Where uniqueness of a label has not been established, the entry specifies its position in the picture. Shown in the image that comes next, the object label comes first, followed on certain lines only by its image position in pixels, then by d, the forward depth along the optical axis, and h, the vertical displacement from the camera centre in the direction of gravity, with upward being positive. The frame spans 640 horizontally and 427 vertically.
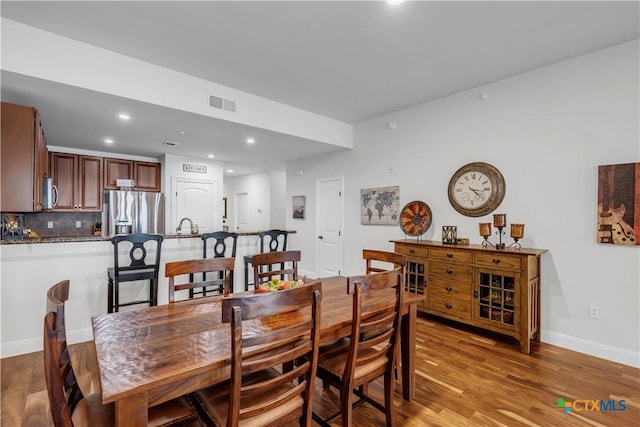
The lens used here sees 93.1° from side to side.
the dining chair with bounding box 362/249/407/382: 2.25 -0.35
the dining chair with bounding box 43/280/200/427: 1.08 -0.73
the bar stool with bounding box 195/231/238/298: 3.74 -0.39
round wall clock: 3.57 +0.32
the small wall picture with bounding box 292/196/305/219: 6.33 +0.18
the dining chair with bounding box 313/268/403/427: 1.57 -0.81
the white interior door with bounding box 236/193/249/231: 9.11 +0.08
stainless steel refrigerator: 5.57 +0.05
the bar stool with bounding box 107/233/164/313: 3.08 -0.55
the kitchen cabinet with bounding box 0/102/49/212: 2.66 +0.50
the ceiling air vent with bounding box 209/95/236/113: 3.55 +1.33
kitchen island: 2.79 -0.68
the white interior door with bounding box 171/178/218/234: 6.21 +0.26
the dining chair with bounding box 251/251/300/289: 2.29 -0.36
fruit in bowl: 1.92 -0.46
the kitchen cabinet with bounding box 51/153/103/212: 5.39 +0.61
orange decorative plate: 4.15 -0.05
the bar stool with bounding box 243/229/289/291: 4.13 -0.43
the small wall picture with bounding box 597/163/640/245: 2.69 +0.10
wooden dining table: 1.06 -0.57
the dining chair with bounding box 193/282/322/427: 1.15 -0.61
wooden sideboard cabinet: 2.96 -0.76
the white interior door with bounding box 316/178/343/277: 5.55 -0.23
